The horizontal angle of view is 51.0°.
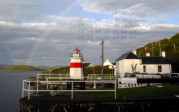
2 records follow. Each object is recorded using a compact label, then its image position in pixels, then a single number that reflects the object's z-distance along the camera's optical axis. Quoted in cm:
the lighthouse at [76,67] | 1917
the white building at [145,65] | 3700
